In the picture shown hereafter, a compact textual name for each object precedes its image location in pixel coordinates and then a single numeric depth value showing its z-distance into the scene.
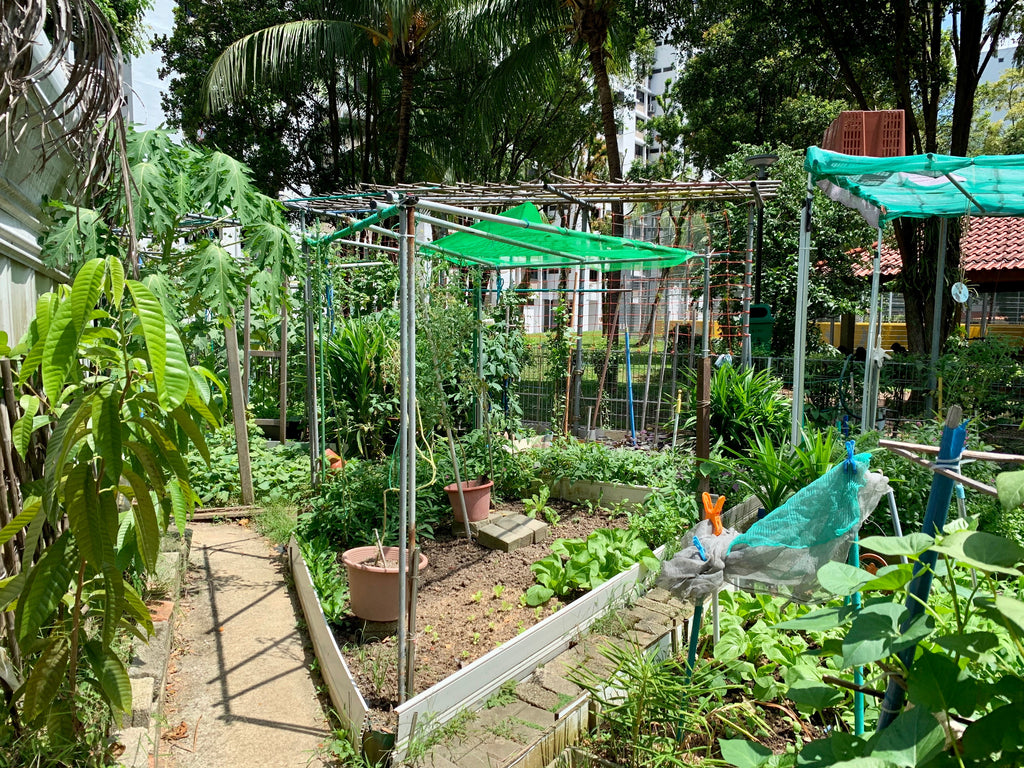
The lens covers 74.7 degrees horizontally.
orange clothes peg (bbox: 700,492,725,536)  2.35
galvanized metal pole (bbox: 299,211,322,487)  5.71
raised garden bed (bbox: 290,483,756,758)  2.85
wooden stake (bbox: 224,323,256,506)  5.68
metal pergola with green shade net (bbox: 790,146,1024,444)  4.70
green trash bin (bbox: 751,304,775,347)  7.70
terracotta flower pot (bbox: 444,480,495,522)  5.04
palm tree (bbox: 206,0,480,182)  12.34
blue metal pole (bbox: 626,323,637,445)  7.54
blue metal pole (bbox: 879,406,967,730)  1.41
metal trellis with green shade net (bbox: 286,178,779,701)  2.93
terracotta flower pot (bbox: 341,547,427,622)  3.55
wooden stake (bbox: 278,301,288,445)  7.00
